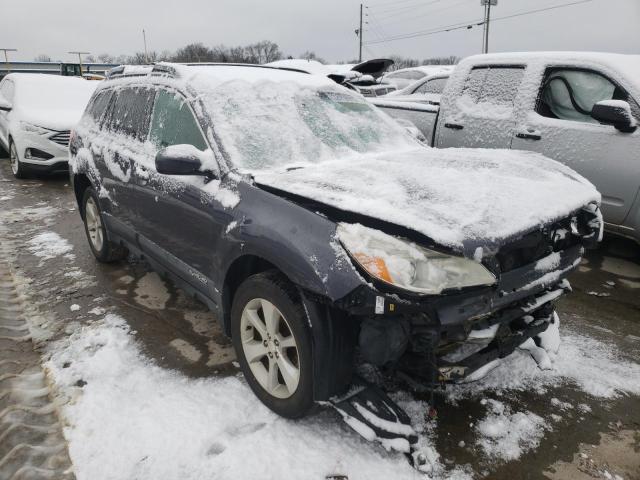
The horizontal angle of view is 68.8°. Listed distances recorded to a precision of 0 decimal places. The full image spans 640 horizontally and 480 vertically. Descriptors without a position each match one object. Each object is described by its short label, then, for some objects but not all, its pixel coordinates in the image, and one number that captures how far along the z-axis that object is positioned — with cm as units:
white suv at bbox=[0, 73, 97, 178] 810
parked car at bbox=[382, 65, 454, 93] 1500
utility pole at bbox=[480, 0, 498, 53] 3500
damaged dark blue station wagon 187
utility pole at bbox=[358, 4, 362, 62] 5084
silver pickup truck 411
